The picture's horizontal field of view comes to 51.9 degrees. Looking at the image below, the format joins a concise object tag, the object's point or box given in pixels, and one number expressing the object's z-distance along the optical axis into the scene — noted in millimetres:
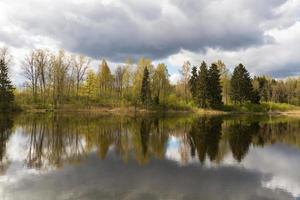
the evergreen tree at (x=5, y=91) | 67975
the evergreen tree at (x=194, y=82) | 94550
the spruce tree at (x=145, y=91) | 89625
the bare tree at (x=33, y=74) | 84131
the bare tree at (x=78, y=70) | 91750
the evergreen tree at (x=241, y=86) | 95500
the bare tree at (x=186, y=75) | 101000
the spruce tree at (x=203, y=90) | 85356
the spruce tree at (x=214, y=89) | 86062
